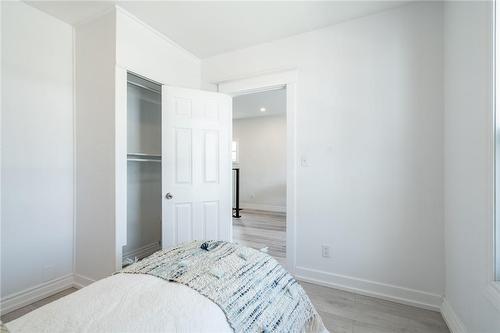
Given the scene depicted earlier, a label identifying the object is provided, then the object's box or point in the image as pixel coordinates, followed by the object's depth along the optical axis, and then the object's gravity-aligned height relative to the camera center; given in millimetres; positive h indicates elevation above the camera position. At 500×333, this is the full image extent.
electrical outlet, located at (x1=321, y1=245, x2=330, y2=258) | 2327 -860
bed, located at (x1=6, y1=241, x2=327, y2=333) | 807 -541
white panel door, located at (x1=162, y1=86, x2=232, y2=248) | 2514 +4
